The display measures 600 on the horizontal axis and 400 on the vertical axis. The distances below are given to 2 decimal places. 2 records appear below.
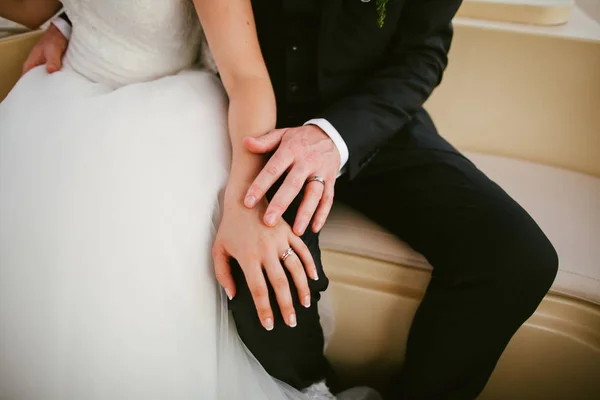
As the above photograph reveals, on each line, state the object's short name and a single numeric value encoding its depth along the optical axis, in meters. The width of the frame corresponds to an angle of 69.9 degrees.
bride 0.52
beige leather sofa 0.76
